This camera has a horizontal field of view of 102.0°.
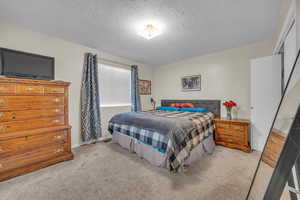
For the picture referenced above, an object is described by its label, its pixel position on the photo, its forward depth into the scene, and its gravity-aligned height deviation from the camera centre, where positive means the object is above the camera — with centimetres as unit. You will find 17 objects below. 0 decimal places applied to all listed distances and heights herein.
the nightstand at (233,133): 262 -81
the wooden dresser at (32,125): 179 -46
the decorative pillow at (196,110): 337 -33
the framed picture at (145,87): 466 +44
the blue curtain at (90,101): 306 -7
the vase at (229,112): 306 -35
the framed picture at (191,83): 387 +51
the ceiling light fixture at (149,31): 221 +131
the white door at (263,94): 234 +9
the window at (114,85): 362 +41
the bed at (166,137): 190 -73
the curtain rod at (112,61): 347 +113
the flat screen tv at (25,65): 198 +59
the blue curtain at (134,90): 422 +28
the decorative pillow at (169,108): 385 -34
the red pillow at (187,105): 379 -21
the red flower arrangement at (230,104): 299 -14
